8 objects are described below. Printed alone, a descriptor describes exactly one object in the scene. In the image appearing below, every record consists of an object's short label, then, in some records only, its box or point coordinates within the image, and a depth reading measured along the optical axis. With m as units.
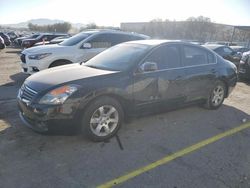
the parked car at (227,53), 12.55
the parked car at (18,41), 26.98
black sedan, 3.67
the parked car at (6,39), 25.52
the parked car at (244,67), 9.74
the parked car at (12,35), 33.29
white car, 7.81
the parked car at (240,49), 17.67
